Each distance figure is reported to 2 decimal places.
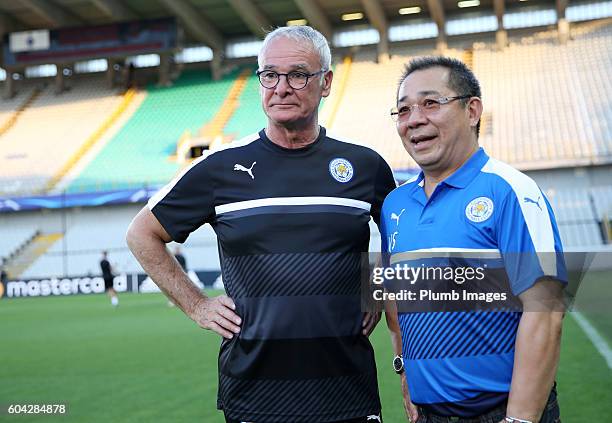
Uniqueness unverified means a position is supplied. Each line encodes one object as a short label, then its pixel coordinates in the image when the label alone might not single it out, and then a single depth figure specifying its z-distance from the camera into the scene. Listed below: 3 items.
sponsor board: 24.44
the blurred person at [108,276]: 18.67
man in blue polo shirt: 2.12
